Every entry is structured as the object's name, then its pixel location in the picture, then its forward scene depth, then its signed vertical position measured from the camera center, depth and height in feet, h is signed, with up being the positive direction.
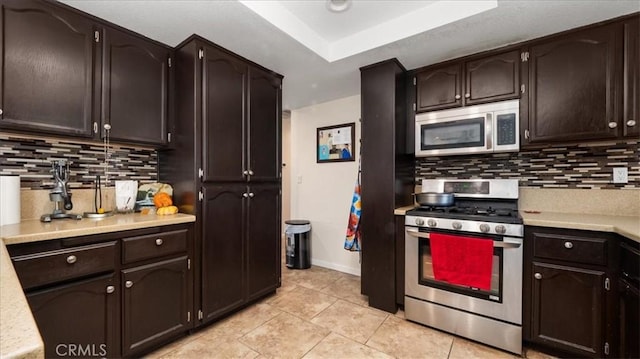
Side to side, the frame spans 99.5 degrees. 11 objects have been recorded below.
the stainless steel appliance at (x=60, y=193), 5.75 -0.33
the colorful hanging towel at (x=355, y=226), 9.02 -1.62
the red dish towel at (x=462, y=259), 6.12 -1.92
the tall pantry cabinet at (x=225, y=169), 6.64 +0.24
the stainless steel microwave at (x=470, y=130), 6.86 +1.30
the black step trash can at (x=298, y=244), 11.35 -2.79
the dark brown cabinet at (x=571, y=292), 5.26 -2.34
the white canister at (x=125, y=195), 6.64 -0.42
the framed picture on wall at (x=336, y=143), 10.87 +1.45
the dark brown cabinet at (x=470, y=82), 6.88 +2.61
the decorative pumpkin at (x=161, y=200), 6.70 -0.56
